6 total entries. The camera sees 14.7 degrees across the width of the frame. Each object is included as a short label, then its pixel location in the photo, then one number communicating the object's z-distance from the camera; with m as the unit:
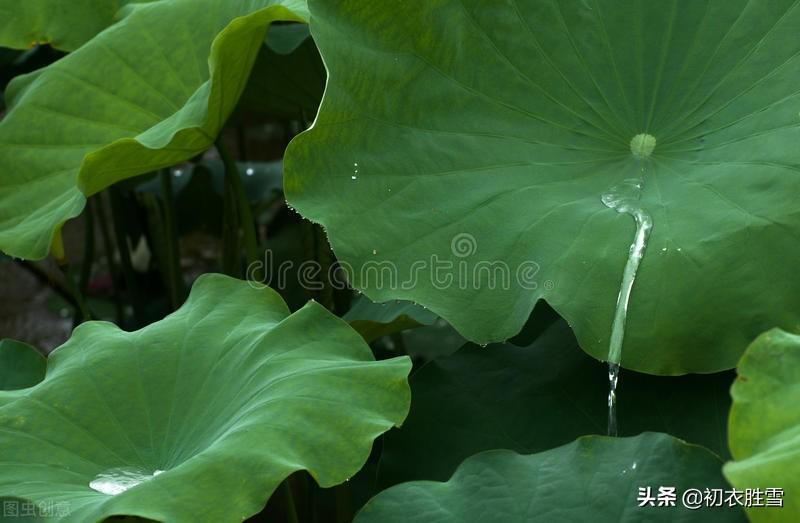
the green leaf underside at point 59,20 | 3.68
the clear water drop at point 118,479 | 3.06
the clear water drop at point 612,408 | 3.18
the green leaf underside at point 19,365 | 3.36
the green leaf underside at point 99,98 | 3.47
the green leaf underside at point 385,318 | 3.31
